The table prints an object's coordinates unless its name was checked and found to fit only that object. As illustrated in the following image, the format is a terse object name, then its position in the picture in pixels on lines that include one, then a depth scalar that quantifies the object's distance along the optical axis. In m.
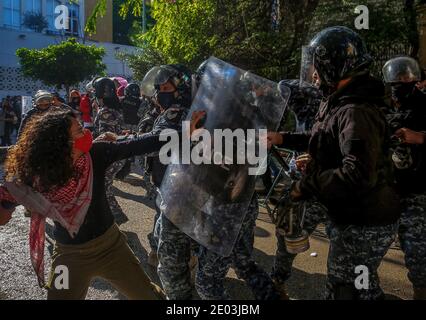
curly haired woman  2.42
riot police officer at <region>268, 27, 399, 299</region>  2.19
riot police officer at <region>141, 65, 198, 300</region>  2.91
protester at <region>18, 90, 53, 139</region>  5.58
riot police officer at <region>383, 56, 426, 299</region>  3.28
